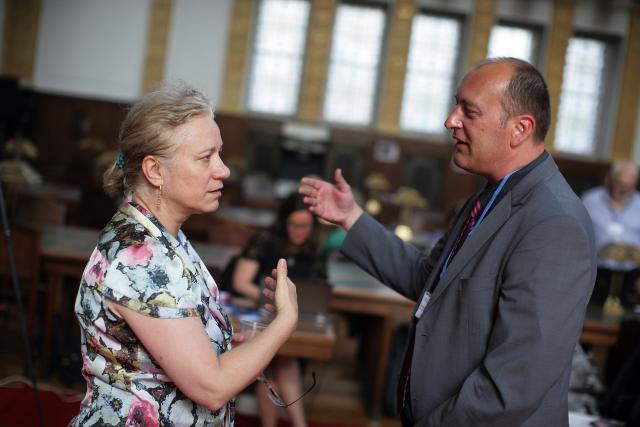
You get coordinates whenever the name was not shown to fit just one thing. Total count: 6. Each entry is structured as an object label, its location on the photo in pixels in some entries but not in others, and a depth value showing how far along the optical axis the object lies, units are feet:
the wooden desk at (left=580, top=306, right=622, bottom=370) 14.61
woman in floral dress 5.09
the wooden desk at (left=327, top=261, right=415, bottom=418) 15.49
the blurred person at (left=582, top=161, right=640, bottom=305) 18.24
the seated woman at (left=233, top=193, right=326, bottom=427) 13.84
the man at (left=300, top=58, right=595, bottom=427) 5.54
